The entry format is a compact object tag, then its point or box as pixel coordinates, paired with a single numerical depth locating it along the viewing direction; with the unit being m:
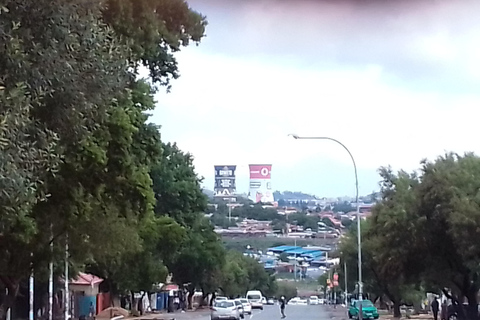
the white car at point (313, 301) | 159.38
